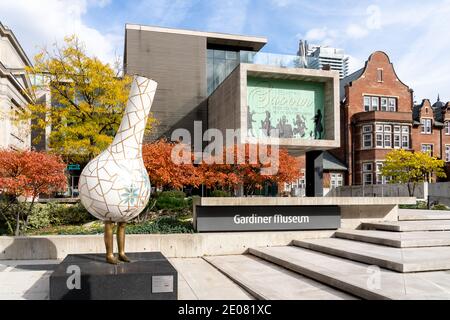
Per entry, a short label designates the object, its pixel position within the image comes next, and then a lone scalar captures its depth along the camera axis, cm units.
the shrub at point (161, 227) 1289
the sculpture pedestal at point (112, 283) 677
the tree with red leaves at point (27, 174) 1278
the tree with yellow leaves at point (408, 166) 3788
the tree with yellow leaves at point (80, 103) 2062
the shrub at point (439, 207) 2570
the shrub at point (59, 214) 1538
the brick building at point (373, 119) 4212
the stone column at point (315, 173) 2781
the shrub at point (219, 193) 1925
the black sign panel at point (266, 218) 1308
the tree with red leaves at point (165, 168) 1587
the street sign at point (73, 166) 2512
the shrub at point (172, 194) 1753
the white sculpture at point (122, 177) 721
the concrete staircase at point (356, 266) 722
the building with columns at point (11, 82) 3075
